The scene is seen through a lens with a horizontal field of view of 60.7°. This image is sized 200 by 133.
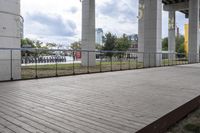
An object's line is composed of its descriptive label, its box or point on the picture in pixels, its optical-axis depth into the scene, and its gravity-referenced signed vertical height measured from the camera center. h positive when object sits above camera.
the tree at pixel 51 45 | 46.30 +4.44
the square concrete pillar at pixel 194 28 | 20.50 +3.98
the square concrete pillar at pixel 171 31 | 29.01 +5.20
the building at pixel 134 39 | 52.70 +8.44
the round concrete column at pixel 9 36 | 5.31 +0.82
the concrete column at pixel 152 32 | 13.13 +2.32
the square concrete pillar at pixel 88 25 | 14.09 +3.00
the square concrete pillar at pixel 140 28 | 20.51 +4.06
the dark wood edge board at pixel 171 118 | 2.34 -0.92
